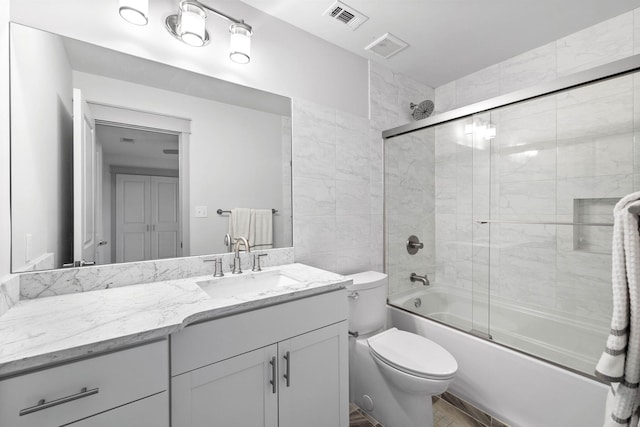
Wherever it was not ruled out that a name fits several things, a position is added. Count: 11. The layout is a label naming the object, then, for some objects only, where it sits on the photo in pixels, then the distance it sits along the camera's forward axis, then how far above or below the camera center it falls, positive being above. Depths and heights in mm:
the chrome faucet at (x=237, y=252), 1444 -217
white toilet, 1347 -804
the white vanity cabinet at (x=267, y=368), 898 -597
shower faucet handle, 2297 -283
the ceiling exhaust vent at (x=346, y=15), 1602 +1208
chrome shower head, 2361 +894
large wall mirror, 1044 +257
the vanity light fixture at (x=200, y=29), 1285 +912
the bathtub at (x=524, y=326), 1523 -757
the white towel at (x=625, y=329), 494 -214
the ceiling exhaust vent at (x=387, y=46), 1888 +1202
